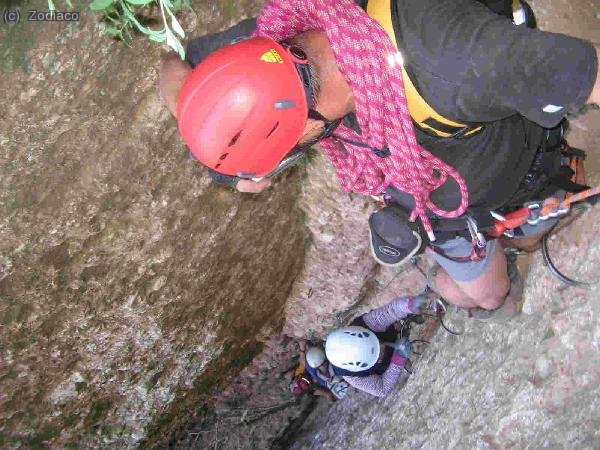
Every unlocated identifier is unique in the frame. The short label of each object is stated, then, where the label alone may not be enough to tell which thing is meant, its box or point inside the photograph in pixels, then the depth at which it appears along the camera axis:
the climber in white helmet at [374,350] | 4.80
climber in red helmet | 1.62
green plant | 2.26
